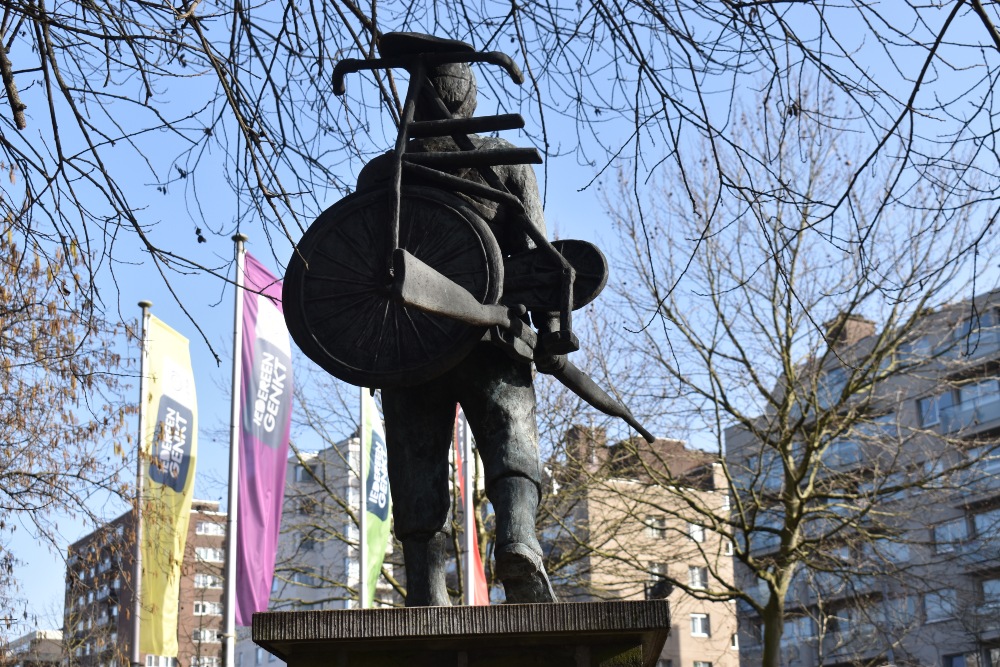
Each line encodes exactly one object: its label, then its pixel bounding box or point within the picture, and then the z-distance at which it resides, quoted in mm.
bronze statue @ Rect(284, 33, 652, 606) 4191
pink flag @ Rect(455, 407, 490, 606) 15977
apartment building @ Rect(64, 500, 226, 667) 11914
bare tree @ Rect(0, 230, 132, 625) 11445
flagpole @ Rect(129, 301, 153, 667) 12344
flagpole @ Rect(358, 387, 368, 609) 15148
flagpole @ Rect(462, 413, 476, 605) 15789
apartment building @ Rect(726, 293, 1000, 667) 16938
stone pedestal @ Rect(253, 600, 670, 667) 3682
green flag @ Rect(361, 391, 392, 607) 15281
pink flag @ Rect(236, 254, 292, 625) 12734
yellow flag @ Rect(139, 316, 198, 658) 12578
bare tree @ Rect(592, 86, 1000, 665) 16438
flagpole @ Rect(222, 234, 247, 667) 12562
